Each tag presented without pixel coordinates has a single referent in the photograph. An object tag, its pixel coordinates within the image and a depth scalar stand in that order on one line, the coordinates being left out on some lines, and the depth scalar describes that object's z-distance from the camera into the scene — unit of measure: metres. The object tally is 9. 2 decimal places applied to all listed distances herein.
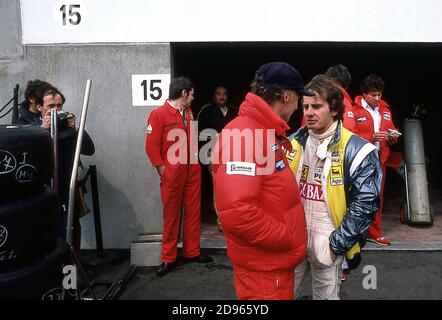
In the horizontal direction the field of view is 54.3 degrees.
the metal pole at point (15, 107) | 4.72
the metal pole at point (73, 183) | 3.54
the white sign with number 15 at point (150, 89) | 5.12
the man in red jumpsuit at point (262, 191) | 2.12
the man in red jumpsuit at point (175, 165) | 4.66
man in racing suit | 2.54
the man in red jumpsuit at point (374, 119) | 5.20
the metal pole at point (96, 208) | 4.95
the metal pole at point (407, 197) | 6.08
